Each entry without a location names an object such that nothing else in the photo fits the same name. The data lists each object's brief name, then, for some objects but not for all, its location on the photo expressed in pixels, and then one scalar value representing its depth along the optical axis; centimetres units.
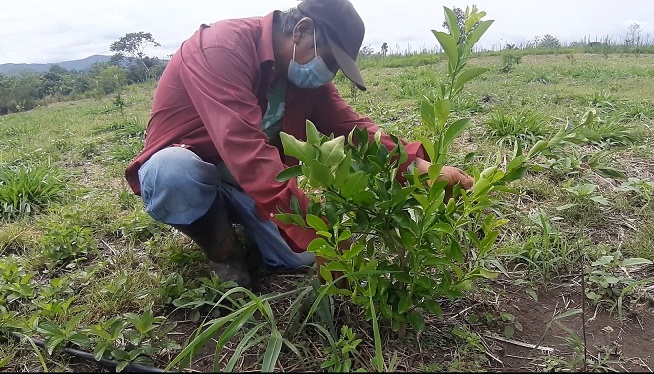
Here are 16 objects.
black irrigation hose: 122
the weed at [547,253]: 160
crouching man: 146
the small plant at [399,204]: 94
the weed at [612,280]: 142
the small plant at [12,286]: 153
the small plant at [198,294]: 150
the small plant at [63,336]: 127
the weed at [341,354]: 109
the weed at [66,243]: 196
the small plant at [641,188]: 199
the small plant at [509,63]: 766
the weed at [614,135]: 272
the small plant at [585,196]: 193
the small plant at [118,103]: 770
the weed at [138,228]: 216
